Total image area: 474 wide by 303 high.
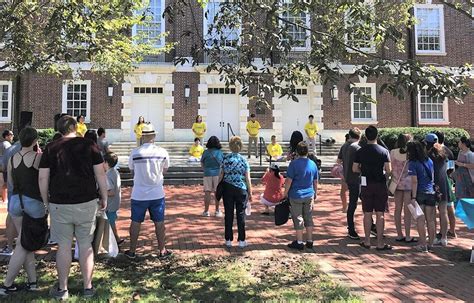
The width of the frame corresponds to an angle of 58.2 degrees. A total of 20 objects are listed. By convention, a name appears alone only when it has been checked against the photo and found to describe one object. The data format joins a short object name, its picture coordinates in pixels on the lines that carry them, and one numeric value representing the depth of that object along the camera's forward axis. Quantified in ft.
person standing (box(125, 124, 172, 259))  19.99
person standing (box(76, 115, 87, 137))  45.89
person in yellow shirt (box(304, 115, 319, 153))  60.03
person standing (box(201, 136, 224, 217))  29.96
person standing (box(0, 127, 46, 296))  15.72
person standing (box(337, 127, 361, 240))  25.05
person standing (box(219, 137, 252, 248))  22.30
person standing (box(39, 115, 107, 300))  15.02
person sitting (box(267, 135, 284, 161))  54.08
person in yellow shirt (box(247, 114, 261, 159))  57.77
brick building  69.00
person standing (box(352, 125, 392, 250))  22.57
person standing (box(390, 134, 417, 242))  23.63
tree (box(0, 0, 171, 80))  22.36
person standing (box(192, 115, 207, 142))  56.18
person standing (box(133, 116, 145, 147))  54.39
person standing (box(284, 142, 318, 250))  21.97
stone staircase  48.20
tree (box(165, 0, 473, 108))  18.47
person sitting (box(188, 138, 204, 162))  55.01
